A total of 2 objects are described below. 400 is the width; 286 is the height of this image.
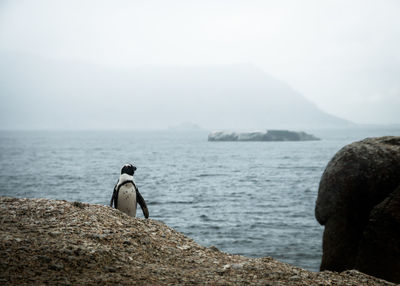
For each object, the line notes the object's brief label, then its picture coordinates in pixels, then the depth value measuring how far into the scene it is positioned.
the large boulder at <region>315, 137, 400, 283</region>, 9.84
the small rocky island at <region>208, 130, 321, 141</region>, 161.38
